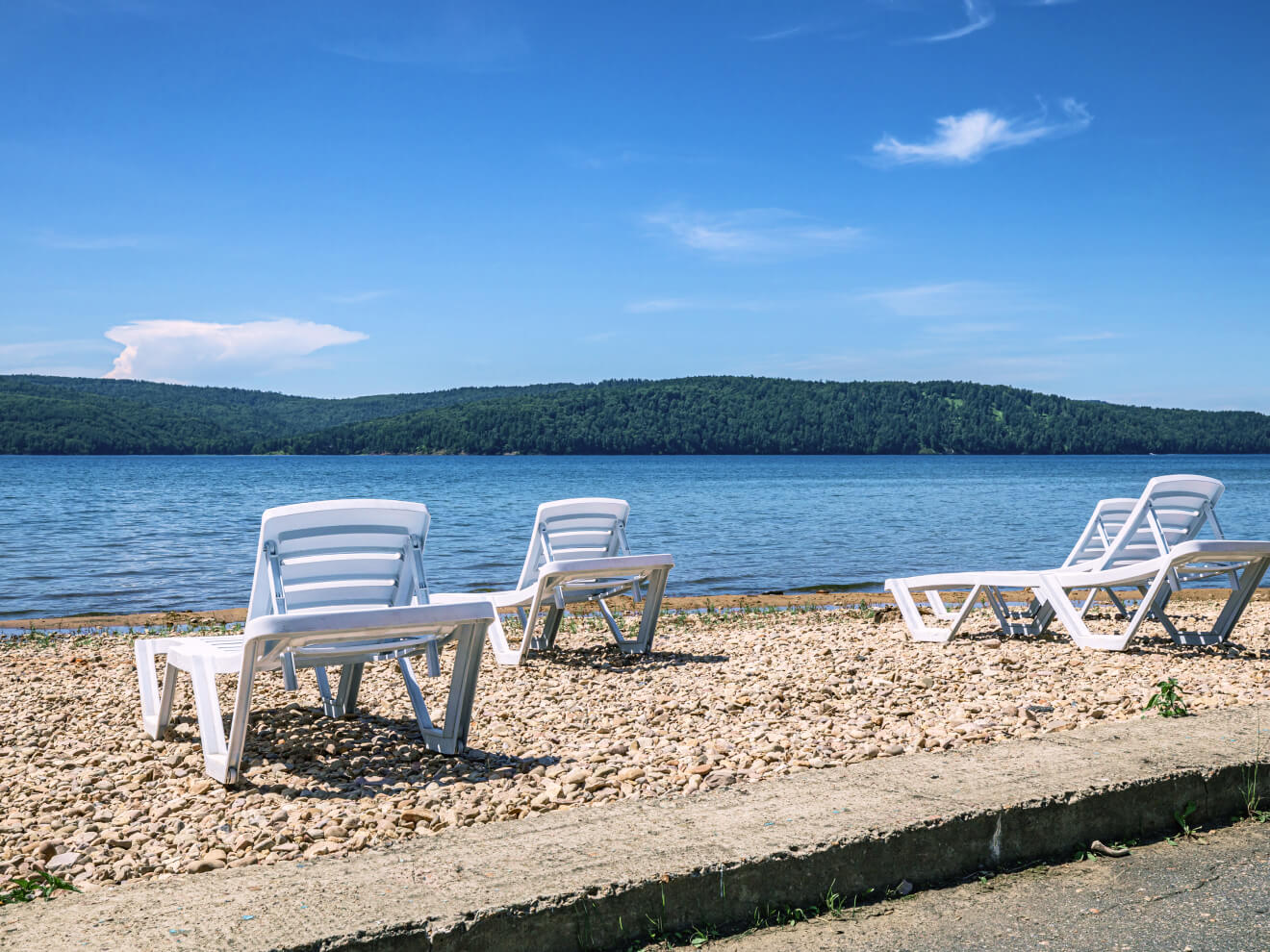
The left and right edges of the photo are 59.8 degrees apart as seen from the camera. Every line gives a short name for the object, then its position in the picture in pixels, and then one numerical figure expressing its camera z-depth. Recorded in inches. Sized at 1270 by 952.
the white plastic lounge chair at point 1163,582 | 289.0
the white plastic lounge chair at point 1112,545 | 320.5
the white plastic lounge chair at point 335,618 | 174.2
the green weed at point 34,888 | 120.9
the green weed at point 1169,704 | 189.5
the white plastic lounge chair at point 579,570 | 303.1
